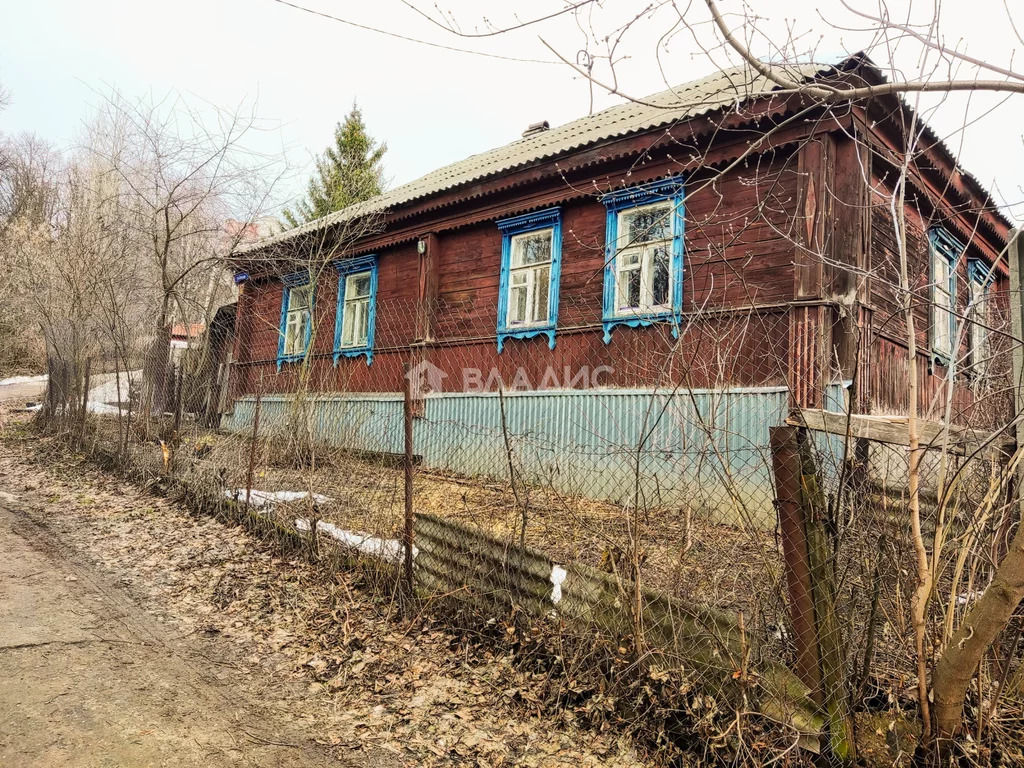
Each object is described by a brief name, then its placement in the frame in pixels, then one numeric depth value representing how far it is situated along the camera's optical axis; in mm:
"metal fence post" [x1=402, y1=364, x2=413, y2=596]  4125
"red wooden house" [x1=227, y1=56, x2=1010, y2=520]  6281
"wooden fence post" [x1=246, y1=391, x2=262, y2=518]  5848
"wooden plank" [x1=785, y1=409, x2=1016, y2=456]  2459
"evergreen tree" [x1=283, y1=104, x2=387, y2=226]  26531
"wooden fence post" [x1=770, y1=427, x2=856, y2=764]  2518
